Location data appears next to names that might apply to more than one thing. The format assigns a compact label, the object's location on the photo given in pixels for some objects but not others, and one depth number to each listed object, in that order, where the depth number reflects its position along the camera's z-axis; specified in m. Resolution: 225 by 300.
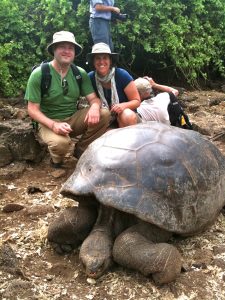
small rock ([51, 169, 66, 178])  4.18
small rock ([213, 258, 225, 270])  2.76
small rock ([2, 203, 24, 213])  3.48
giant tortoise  2.60
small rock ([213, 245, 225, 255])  2.92
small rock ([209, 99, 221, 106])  6.73
